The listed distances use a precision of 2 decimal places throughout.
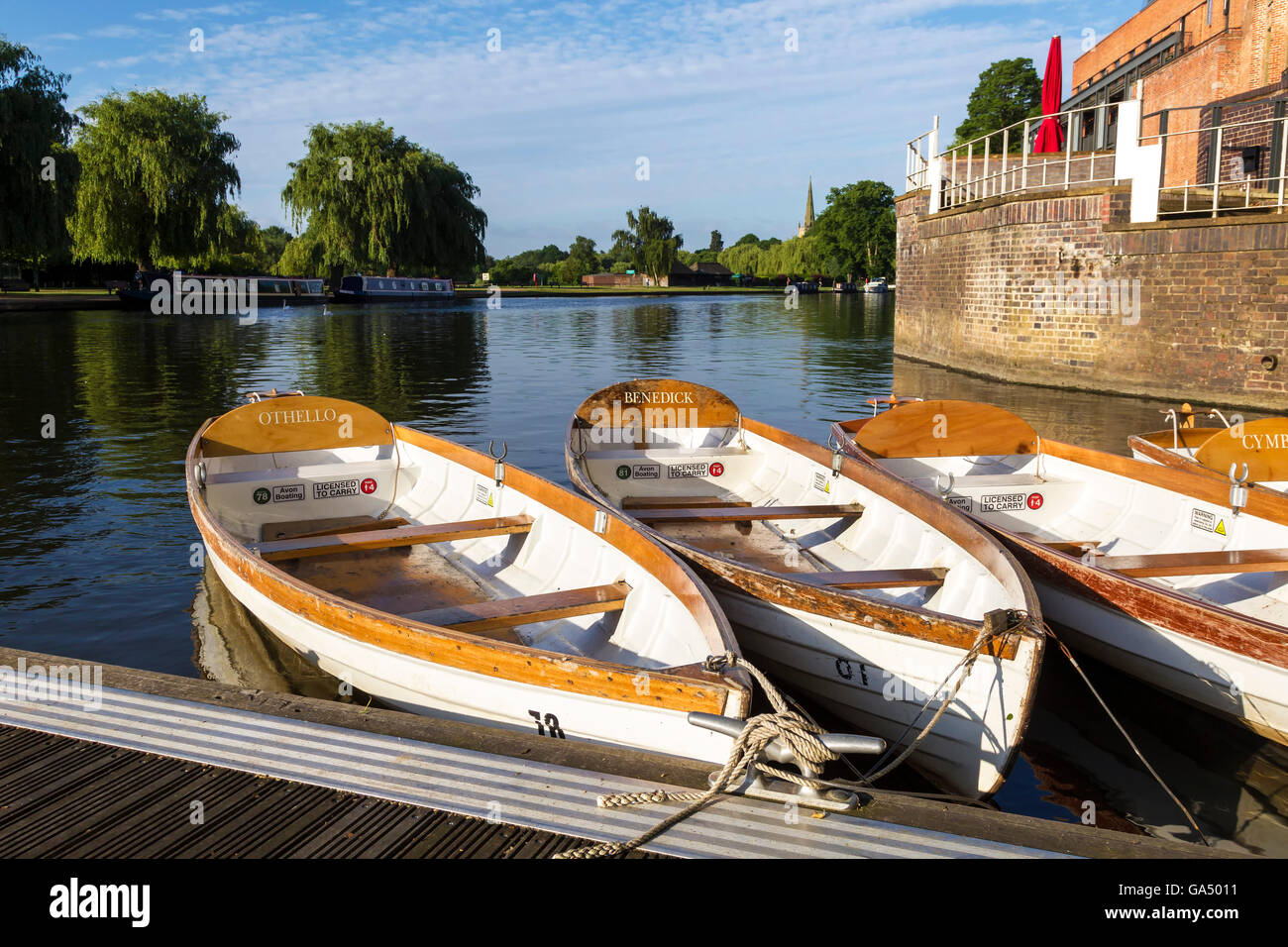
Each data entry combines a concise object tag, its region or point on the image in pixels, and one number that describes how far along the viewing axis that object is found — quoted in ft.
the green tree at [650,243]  402.11
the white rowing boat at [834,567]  15.19
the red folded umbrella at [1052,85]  91.20
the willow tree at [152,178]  137.59
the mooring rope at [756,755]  12.44
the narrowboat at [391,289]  184.65
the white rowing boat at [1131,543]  17.07
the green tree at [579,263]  427.74
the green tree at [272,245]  328.62
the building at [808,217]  556.39
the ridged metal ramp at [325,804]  11.62
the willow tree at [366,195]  167.53
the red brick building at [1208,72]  75.81
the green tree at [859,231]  329.31
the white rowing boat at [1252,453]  25.89
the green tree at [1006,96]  216.33
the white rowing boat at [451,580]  14.29
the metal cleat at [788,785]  12.39
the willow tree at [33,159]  113.80
